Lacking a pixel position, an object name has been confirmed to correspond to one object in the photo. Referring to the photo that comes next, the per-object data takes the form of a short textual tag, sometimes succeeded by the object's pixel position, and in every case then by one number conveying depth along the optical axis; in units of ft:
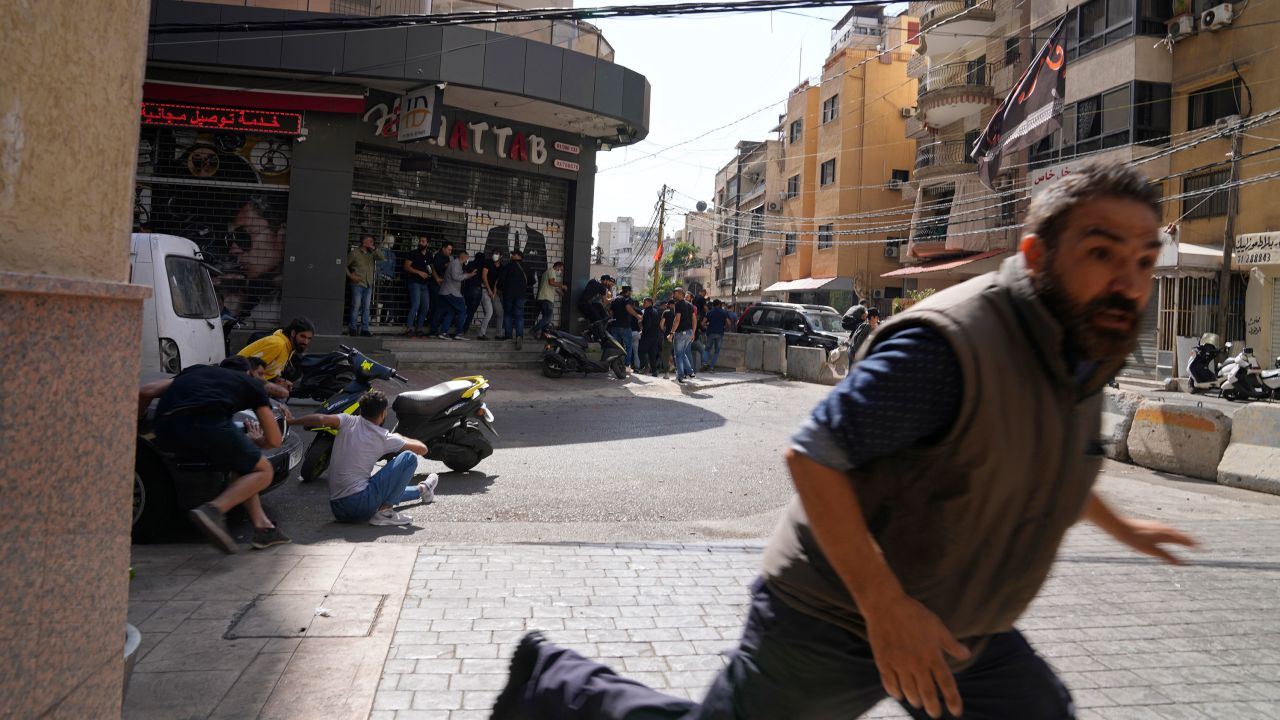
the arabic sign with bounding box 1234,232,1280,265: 69.92
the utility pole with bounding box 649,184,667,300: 111.82
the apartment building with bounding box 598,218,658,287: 416.05
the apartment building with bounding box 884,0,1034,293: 103.04
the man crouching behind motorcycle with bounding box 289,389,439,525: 20.10
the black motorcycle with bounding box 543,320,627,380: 51.49
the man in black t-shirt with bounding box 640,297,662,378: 57.88
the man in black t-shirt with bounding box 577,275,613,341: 57.98
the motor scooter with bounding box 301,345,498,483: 24.66
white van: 31.68
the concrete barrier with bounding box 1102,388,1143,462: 32.35
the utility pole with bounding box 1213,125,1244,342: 70.54
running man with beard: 5.49
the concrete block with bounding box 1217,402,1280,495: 27.27
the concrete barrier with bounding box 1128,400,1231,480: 29.48
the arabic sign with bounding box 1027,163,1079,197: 84.58
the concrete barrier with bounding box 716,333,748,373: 67.87
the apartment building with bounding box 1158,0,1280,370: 71.67
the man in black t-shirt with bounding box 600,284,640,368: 56.44
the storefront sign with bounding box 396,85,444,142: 50.29
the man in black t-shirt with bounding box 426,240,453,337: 54.08
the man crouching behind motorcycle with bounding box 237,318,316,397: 28.84
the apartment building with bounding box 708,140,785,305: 175.11
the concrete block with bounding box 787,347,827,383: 56.54
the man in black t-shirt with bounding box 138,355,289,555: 17.49
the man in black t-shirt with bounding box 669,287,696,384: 55.06
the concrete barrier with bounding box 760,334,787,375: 61.00
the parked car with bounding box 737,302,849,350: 73.77
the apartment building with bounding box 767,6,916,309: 135.95
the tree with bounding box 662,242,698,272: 293.64
